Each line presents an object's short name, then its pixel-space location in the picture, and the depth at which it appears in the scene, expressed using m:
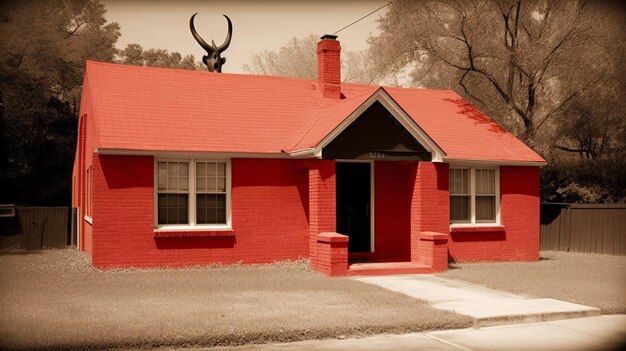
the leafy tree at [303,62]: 47.59
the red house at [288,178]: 15.65
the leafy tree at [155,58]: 51.59
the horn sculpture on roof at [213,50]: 26.14
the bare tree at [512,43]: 24.44
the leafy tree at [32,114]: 28.64
